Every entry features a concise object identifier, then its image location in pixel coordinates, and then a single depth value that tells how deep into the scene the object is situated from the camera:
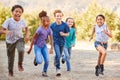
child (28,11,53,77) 11.05
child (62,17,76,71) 12.95
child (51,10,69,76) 11.45
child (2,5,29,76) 10.42
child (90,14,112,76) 11.48
